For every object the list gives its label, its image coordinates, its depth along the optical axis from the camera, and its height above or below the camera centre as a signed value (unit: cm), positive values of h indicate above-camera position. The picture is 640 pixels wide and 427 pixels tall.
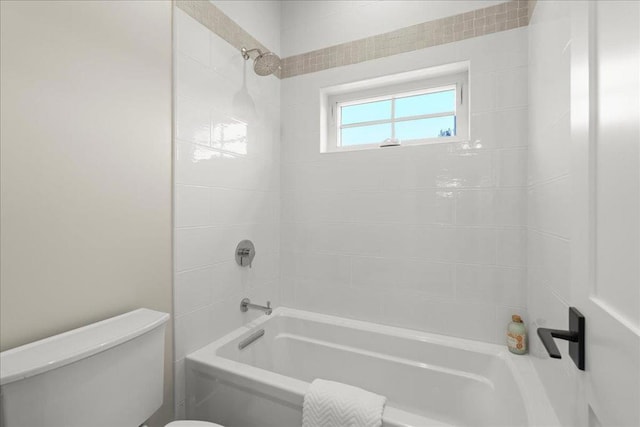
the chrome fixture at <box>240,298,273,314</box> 169 -54
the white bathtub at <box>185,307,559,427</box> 117 -79
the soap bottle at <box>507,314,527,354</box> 140 -60
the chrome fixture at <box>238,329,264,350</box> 159 -71
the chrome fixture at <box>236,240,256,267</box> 168 -23
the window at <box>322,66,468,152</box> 172 +63
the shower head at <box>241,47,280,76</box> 158 +83
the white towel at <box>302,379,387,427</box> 100 -68
